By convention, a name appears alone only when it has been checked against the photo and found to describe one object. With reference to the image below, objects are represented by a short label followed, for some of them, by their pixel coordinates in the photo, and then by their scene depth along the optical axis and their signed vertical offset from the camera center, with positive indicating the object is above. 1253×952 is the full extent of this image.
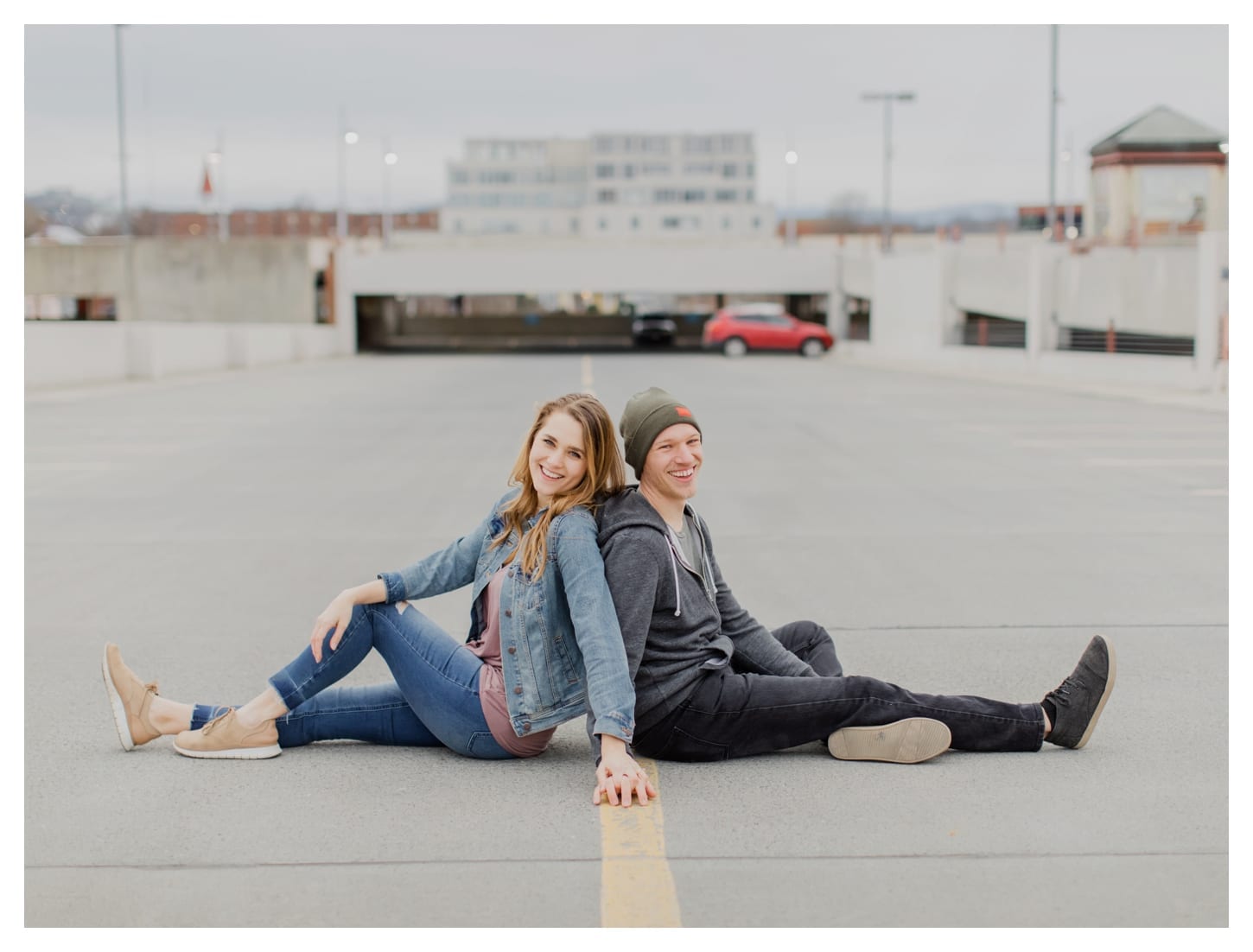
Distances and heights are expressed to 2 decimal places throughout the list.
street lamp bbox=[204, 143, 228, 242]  72.31 +11.07
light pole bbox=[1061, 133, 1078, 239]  65.81 +10.50
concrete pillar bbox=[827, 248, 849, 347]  59.19 +3.20
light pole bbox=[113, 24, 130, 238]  36.87 +6.42
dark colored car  60.28 +2.23
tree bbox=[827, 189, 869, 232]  128.25 +16.38
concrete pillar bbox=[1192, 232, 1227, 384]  26.89 +1.51
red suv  52.16 +1.77
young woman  4.39 -0.85
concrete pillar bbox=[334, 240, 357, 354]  59.38 +3.42
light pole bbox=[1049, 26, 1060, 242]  36.97 +6.22
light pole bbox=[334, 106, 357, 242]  70.75 +9.93
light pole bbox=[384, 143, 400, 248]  74.78 +11.07
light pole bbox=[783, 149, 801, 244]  72.56 +10.94
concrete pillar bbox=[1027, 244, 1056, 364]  36.06 +2.00
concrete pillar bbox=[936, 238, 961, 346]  43.25 +2.54
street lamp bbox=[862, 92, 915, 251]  53.88 +9.06
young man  4.53 -0.97
